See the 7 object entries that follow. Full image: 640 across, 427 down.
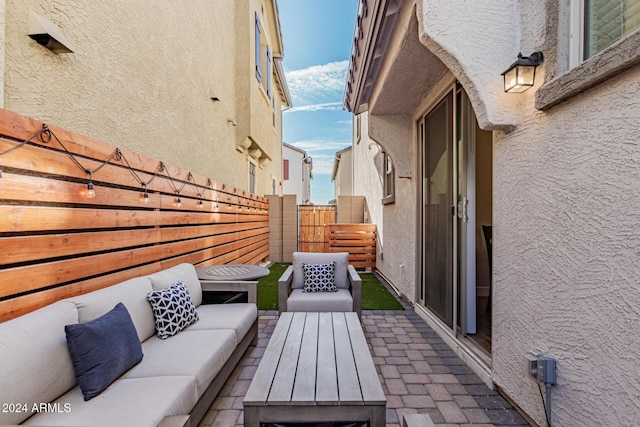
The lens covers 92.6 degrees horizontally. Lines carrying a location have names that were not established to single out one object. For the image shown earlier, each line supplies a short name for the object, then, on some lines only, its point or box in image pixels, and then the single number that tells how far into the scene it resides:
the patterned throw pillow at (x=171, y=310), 2.27
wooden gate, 8.95
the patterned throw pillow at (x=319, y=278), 3.73
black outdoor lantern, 1.88
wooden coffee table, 1.51
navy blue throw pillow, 1.51
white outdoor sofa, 1.29
